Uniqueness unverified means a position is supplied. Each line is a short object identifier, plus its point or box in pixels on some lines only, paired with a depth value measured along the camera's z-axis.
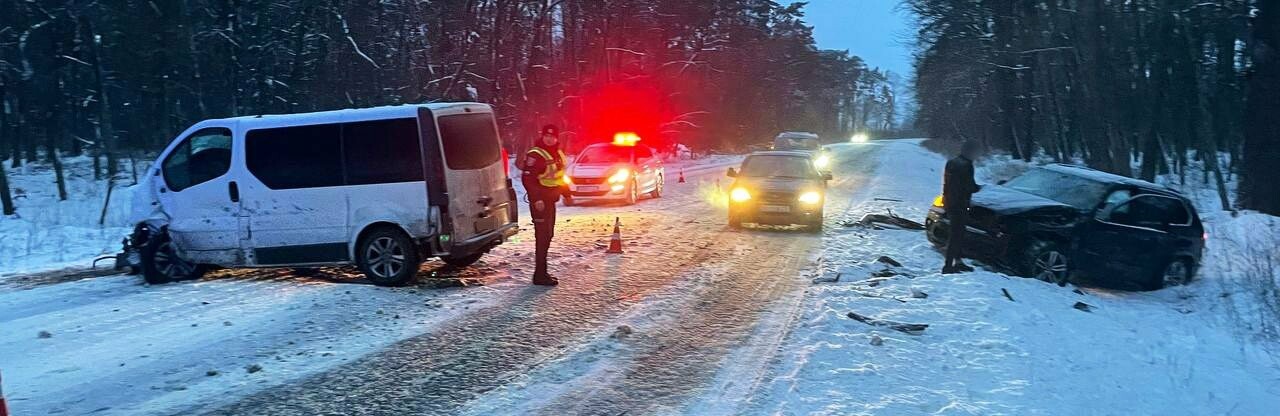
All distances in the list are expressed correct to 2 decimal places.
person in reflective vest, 8.98
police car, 18.44
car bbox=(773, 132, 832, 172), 32.72
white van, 8.63
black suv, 10.66
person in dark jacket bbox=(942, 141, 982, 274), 10.25
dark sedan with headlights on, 14.12
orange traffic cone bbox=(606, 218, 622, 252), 11.58
